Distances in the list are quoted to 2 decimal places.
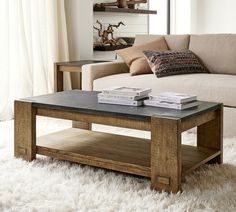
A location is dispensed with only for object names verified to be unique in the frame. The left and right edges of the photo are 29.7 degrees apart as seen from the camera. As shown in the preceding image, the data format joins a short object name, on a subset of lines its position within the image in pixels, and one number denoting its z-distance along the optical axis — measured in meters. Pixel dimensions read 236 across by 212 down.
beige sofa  3.31
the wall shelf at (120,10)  5.20
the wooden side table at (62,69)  4.28
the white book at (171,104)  2.39
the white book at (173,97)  2.40
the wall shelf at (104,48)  5.24
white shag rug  2.02
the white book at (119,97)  2.51
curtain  4.19
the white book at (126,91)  2.54
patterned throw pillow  3.80
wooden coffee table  2.18
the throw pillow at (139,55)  4.00
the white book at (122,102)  2.49
